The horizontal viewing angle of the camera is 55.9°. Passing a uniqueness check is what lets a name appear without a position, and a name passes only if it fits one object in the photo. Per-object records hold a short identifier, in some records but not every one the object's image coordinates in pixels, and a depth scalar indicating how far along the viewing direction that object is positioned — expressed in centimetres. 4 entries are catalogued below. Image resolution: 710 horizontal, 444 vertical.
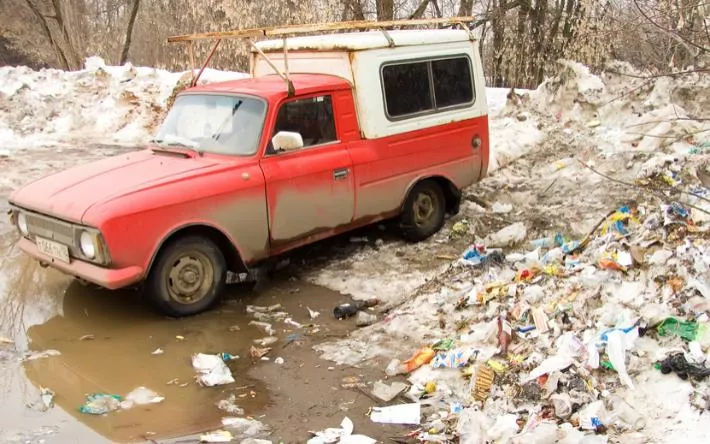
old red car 539
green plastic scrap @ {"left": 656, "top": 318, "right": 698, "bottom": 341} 409
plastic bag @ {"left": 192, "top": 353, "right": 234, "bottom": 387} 468
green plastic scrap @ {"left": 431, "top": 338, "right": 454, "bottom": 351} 487
